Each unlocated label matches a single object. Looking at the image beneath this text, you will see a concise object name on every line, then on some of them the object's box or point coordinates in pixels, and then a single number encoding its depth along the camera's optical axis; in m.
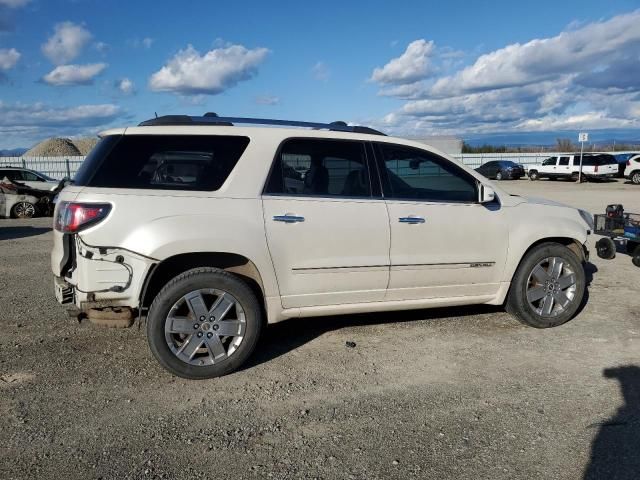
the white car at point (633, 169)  31.22
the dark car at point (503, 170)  40.66
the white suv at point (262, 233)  4.04
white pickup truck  34.03
